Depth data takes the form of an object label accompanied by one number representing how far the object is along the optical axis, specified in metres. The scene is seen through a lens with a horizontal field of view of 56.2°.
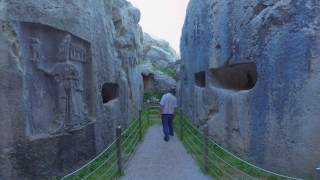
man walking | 8.40
